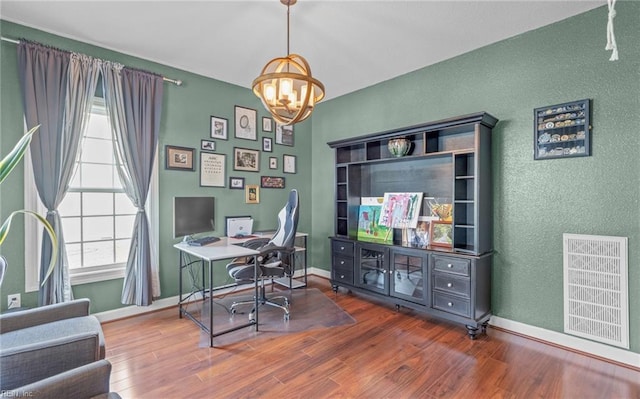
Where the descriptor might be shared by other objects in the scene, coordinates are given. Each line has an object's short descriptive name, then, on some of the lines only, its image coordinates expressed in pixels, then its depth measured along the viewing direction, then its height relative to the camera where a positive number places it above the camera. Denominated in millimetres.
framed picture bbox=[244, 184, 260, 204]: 4129 +78
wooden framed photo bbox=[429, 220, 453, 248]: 3178 -355
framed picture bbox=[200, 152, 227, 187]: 3729 +373
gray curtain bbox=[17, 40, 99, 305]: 2604 +677
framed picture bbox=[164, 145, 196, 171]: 3455 +479
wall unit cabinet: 2805 -198
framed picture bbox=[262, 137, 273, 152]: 4309 +780
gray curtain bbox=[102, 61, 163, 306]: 3043 +510
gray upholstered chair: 1272 -715
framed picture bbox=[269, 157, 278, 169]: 4398 +532
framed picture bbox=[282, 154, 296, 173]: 4578 +546
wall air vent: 2293 -681
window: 2959 -124
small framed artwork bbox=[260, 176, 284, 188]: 4312 +259
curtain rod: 3404 +1321
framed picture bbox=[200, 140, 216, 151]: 3719 +662
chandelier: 2023 +734
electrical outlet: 2592 -855
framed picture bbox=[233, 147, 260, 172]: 4023 +539
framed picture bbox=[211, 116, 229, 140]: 3811 +897
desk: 2598 -477
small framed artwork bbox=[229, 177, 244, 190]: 3971 +218
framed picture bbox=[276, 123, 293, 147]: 4492 +958
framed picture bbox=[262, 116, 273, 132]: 4301 +1065
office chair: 3053 -616
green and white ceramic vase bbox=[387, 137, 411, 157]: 3414 +597
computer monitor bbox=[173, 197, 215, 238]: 3465 -181
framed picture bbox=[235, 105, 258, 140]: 4051 +1023
